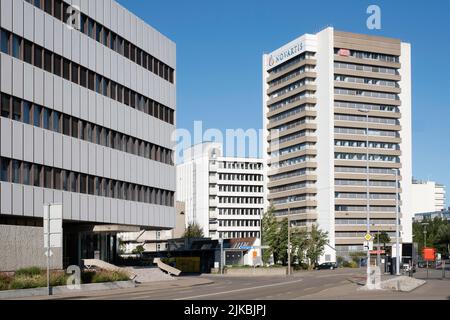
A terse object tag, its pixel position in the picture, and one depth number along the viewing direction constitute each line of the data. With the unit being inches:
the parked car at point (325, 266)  4453.7
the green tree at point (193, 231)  6032.5
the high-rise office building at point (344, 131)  6077.8
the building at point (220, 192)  7313.0
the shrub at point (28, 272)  1613.1
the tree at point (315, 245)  4352.9
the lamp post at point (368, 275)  1585.5
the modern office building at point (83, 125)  1802.4
